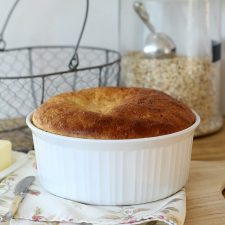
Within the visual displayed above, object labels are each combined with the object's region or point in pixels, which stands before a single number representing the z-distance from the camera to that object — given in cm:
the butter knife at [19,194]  59
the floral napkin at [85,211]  58
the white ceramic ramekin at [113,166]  59
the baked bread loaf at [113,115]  59
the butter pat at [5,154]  70
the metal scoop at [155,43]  87
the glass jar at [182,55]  86
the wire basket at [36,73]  93
